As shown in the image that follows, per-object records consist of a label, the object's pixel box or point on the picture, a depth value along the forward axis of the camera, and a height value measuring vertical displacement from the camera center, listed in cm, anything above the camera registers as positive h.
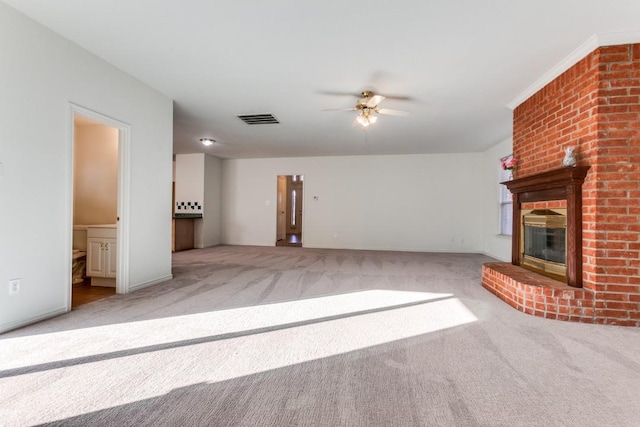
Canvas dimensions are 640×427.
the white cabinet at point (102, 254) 384 -54
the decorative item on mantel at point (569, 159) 285 +57
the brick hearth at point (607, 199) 264 +17
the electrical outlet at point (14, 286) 240 -60
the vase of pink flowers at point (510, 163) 410 +75
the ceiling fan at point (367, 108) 382 +142
